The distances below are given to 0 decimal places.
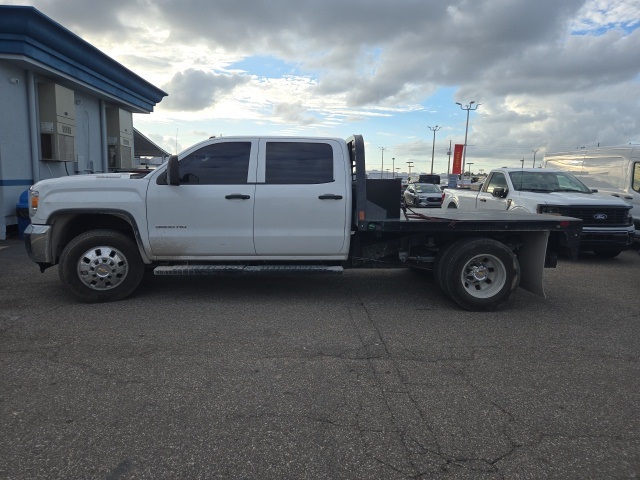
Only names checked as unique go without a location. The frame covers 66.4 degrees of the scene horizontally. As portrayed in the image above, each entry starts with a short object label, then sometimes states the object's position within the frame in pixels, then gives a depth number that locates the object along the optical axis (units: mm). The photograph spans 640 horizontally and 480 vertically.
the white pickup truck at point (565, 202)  9297
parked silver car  30109
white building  10727
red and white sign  52562
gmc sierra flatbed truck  5906
